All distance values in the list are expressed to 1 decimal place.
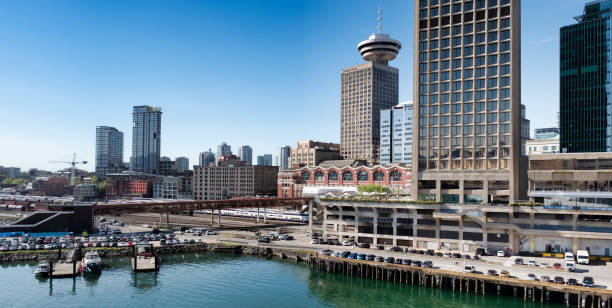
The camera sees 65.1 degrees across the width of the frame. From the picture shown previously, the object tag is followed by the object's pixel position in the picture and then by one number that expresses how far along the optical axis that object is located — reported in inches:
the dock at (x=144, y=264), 4028.1
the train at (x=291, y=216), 7481.3
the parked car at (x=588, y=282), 3053.6
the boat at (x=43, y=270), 3791.8
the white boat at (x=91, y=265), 3944.4
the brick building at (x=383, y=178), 7273.6
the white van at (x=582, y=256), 3736.0
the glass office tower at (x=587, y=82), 7327.8
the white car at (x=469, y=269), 3499.0
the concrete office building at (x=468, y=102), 4534.9
